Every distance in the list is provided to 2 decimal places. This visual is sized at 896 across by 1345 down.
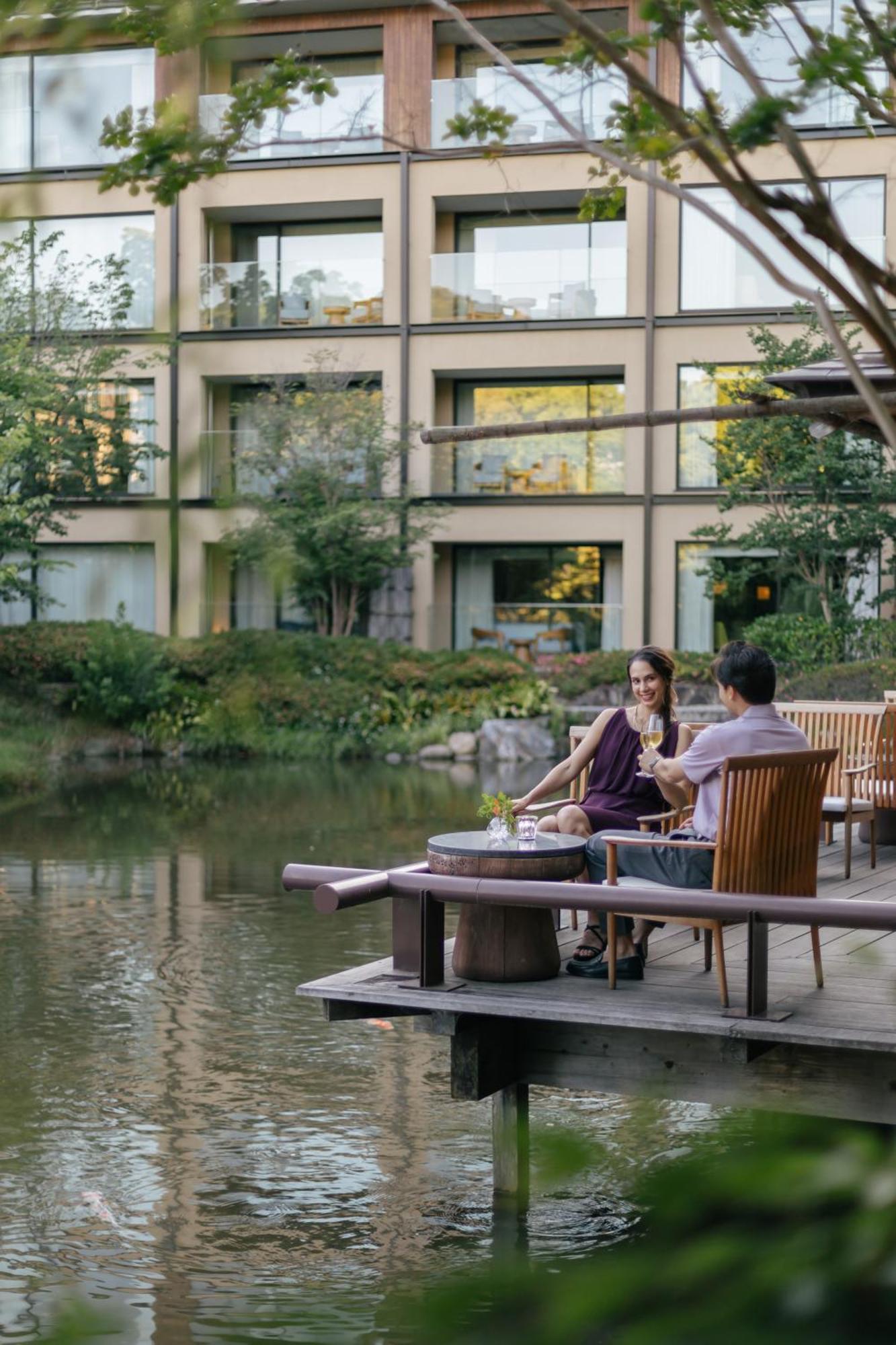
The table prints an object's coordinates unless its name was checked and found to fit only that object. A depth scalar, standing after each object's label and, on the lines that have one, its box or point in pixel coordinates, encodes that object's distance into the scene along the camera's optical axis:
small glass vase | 6.50
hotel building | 27.81
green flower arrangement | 6.57
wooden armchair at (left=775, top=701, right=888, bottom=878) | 10.06
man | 6.39
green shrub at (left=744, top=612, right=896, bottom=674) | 23.86
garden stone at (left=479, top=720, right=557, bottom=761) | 25.06
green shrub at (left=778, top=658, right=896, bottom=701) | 21.36
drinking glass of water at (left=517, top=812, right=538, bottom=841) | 6.44
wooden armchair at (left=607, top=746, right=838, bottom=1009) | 5.98
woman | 7.35
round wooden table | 6.18
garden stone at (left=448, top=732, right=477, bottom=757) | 25.20
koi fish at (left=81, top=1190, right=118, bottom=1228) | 6.36
